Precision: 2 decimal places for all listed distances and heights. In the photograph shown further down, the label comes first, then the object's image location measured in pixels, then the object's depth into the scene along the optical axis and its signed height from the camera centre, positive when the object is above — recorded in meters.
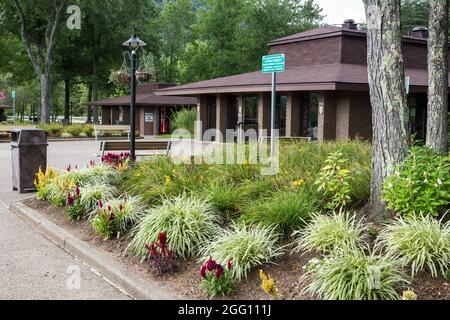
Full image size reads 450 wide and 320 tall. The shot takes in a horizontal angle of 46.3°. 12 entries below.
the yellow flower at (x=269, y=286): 4.16 -1.27
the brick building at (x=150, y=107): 37.38 +1.33
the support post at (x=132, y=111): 11.03 +0.31
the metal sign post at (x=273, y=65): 7.92 +0.95
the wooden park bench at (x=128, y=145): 12.88 -0.51
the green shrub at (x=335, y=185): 5.90 -0.66
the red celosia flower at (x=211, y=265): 4.56 -1.20
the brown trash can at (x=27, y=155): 10.12 -0.59
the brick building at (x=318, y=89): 19.88 +1.53
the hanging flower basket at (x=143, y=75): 27.48 +2.64
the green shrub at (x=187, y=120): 29.89 +0.33
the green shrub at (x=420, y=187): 5.16 -0.60
